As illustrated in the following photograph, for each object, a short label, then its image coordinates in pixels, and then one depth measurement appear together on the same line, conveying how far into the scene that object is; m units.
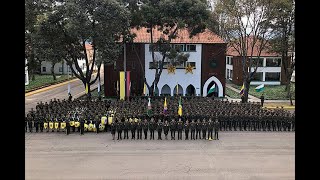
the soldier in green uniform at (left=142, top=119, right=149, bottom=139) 17.81
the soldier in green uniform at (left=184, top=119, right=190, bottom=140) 17.69
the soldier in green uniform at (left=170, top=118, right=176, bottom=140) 17.77
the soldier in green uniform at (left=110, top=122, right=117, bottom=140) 17.75
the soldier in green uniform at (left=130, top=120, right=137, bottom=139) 17.75
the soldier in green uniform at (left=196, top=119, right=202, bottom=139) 17.67
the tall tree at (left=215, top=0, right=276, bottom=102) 27.41
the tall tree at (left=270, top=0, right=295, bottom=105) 32.18
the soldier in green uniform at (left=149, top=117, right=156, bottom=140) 17.97
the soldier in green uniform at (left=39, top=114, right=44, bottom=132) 19.45
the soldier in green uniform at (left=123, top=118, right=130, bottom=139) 17.77
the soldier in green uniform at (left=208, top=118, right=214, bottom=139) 17.62
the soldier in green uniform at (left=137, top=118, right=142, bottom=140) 17.81
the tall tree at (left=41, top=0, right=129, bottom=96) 25.17
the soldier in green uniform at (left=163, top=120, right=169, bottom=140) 17.73
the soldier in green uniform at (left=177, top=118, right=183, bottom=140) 17.80
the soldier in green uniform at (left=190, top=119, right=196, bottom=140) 17.62
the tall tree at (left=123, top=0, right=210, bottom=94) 27.05
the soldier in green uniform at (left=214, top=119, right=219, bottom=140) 17.86
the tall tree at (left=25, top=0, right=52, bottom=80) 27.13
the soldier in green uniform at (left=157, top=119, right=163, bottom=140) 17.69
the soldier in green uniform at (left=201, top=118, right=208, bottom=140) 17.67
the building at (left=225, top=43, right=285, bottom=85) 46.42
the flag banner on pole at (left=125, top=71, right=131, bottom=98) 28.23
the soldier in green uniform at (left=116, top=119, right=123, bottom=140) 17.75
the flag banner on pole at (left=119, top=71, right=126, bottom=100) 27.34
